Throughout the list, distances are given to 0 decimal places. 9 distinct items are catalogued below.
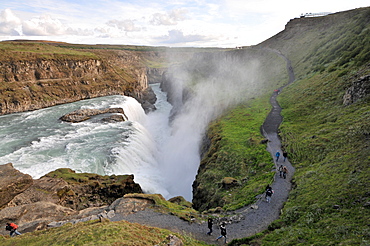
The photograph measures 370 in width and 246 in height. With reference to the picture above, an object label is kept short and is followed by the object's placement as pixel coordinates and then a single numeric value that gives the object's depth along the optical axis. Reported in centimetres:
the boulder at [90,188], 2212
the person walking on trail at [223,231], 1341
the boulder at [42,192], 1973
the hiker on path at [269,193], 1677
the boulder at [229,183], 2131
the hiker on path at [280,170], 1974
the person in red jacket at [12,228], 1491
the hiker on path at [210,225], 1429
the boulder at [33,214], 1609
